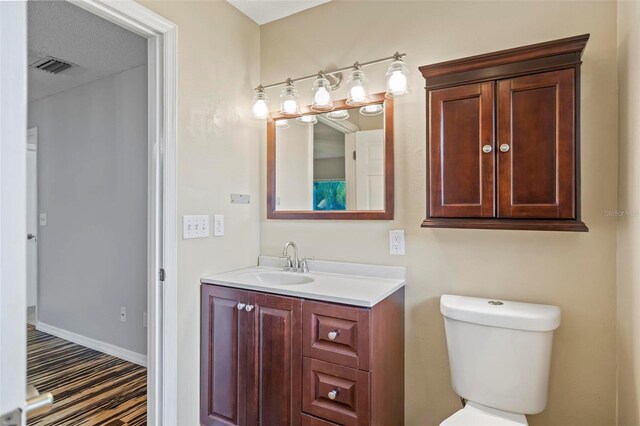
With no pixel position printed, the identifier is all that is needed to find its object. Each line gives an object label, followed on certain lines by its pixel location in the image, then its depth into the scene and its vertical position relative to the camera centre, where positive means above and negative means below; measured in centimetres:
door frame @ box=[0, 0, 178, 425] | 162 +10
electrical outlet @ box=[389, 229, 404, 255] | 188 -15
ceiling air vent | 268 +119
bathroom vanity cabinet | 147 -68
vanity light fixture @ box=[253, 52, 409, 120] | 175 +70
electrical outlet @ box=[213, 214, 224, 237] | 200 -6
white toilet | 139 -60
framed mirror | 194 +31
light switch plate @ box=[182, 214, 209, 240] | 181 -6
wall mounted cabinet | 137 +31
